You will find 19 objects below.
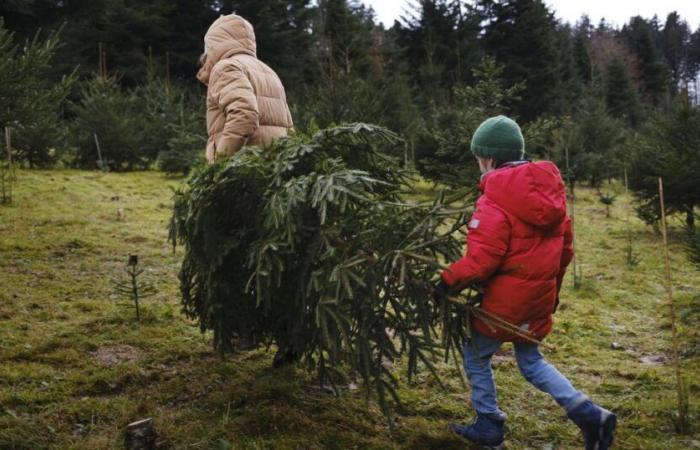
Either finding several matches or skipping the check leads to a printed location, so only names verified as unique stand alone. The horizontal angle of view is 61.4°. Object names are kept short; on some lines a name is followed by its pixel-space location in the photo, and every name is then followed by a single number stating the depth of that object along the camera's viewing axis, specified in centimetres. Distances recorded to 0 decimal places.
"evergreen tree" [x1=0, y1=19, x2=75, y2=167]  604
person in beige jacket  427
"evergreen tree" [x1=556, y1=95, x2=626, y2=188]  1681
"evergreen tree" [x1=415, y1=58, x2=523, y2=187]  924
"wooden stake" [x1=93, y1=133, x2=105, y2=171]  1371
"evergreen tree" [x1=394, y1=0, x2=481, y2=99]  3238
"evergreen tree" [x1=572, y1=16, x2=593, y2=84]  4739
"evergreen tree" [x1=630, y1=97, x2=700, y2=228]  930
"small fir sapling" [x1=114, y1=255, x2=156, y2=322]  477
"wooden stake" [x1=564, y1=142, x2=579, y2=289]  721
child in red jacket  288
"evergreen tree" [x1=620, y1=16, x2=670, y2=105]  4778
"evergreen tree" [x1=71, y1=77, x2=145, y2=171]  1401
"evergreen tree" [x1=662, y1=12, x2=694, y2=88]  7112
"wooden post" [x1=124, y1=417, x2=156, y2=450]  290
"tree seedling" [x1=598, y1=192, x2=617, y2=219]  1341
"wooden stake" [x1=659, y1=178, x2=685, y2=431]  345
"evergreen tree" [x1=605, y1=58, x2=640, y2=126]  3712
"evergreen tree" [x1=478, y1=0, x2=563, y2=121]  3112
